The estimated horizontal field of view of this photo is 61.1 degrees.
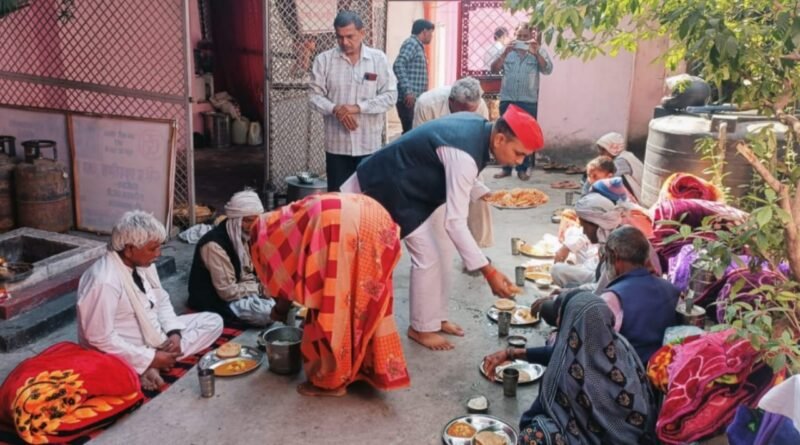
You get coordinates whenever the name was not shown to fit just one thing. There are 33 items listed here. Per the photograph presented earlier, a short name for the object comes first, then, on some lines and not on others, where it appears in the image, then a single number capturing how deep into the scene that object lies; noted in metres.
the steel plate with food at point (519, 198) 8.18
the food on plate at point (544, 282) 5.52
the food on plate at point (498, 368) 4.07
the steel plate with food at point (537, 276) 5.70
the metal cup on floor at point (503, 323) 4.63
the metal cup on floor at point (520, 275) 5.57
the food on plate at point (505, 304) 5.00
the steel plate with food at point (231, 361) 4.14
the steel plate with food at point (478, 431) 3.40
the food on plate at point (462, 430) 3.51
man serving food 3.94
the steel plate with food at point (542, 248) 6.34
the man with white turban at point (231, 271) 4.66
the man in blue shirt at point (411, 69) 8.09
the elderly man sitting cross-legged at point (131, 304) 3.68
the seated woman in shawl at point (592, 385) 2.90
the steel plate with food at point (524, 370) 4.04
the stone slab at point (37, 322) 4.45
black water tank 6.52
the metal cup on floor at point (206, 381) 3.83
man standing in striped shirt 6.30
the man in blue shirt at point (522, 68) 9.25
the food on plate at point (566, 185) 9.10
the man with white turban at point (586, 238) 4.71
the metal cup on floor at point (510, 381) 3.85
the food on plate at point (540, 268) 5.89
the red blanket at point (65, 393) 3.33
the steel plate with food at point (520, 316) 4.86
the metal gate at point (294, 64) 7.62
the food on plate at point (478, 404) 3.71
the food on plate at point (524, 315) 4.88
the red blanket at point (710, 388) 2.88
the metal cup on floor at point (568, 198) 8.08
